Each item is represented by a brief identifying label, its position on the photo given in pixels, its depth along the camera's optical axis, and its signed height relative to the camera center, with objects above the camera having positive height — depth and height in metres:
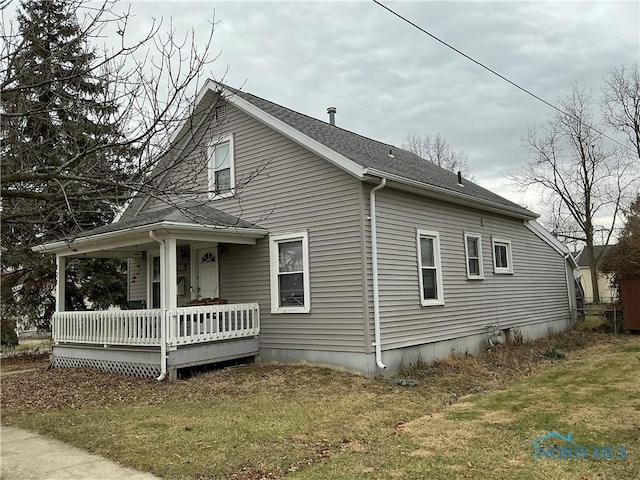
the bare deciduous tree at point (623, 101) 23.72 +8.38
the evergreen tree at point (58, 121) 4.73 +1.93
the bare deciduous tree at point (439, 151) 37.38 +9.71
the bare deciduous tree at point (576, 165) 24.97 +5.71
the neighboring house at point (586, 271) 38.62 +0.46
